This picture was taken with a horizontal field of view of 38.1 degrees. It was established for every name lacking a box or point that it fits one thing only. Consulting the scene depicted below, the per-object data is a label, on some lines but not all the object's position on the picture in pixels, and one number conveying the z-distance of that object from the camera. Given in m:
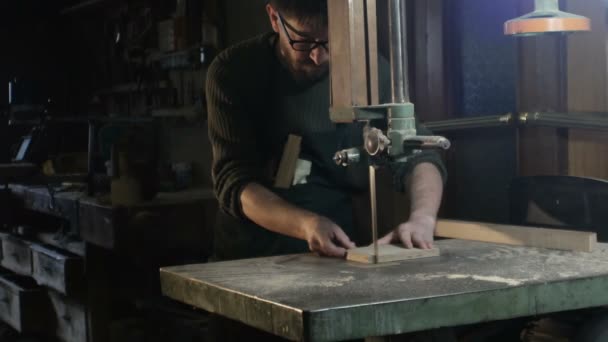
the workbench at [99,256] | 3.62
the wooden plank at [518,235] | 1.80
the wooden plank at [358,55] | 1.76
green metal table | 1.35
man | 2.19
